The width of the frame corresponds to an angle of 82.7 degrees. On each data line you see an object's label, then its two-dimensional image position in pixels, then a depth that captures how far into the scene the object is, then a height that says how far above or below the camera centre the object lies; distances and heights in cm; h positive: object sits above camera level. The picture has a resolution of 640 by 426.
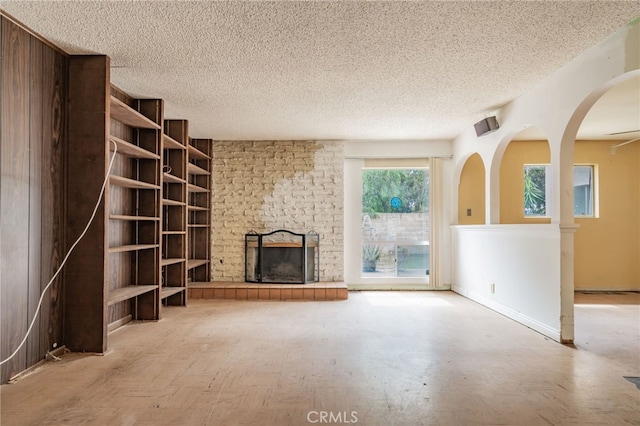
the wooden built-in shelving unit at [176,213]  457 +7
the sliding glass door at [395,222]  580 -5
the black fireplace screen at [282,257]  541 -58
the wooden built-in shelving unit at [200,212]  556 +10
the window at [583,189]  581 +49
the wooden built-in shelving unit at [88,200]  283 +14
